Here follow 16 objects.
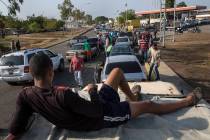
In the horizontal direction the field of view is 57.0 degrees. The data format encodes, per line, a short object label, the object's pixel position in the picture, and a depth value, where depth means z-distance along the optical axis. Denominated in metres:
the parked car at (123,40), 16.45
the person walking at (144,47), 12.17
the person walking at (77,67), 7.92
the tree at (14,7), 17.63
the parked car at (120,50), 9.62
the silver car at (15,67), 8.75
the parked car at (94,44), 15.04
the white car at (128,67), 6.38
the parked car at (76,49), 13.42
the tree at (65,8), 45.67
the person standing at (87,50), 13.76
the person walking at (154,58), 7.75
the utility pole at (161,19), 19.21
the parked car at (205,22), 47.92
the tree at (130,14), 64.87
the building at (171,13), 58.68
